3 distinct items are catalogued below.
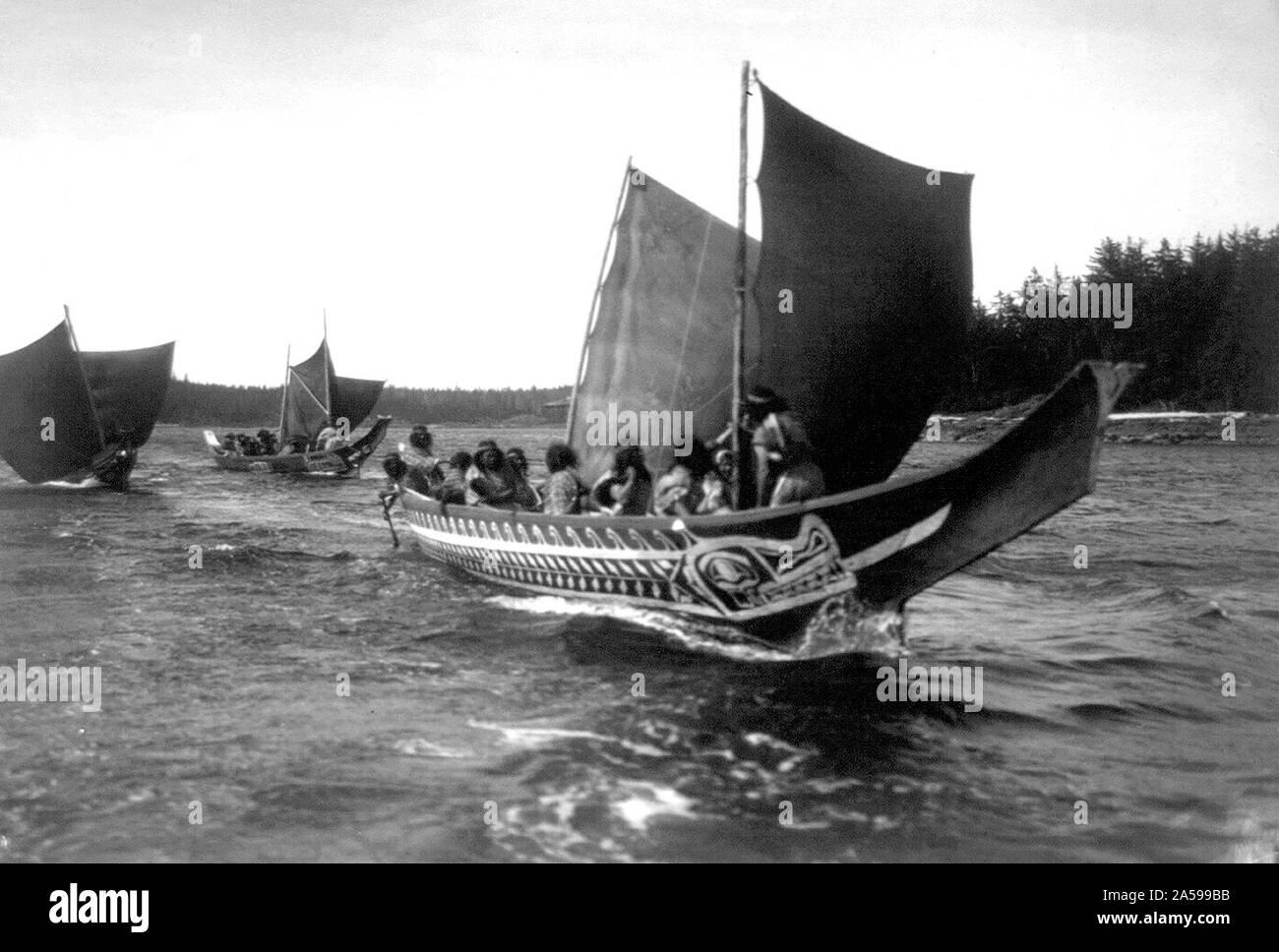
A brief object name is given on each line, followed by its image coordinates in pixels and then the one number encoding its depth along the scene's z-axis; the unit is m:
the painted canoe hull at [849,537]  8.32
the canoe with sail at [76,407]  28.72
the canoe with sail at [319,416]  40.62
